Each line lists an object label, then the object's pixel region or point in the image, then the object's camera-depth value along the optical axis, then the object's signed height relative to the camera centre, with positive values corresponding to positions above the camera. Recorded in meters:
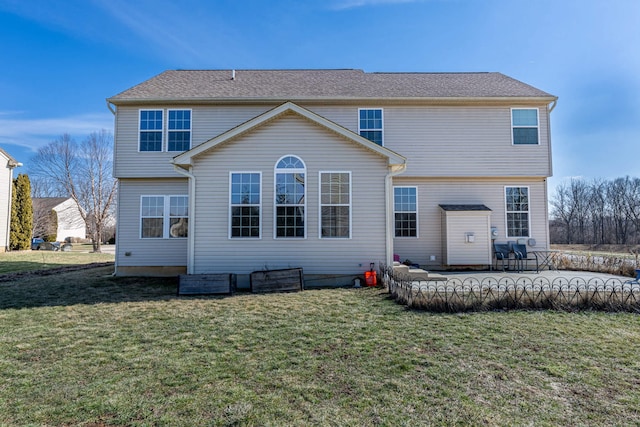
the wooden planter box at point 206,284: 8.38 -1.44
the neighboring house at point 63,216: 31.77 +1.86
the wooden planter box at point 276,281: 8.66 -1.40
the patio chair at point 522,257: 11.77 -1.03
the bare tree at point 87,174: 26.81 +5.01
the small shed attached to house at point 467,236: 11.85 -0.24
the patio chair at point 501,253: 11.86 -0.89
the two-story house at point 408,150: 11.75 +3.06
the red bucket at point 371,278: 8.91 -1.37
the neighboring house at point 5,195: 22.39 +2.61
